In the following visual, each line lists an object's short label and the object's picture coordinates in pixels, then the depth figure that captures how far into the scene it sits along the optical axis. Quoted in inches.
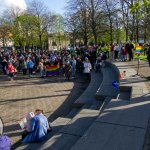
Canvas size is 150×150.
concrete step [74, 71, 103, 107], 306.6
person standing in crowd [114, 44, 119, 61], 603.9
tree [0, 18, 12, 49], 1433.3
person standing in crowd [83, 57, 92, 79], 506.6
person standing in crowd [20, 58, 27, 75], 592.4
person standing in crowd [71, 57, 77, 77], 545.8
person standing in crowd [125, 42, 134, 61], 533.1
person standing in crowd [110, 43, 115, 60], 634.2
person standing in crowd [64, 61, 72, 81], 508.0
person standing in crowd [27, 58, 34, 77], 579.9
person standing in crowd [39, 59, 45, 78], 551.3
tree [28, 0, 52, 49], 1233.6
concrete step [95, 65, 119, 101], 300.9
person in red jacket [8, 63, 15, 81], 535.9
